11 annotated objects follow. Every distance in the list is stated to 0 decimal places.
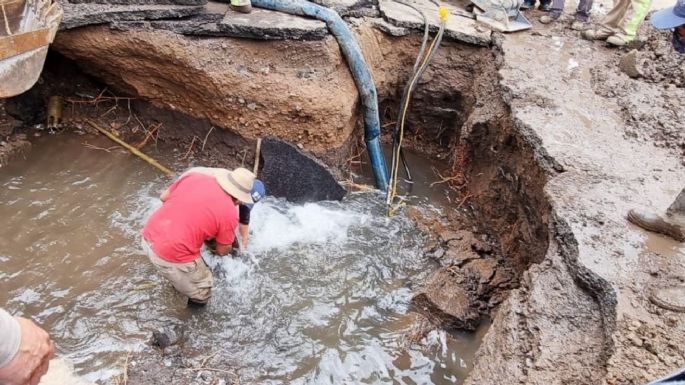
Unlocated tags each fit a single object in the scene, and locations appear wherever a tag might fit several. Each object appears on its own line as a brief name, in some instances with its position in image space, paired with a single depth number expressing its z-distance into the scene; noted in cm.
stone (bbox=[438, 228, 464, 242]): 512
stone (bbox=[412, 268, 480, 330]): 424
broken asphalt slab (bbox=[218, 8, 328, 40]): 512
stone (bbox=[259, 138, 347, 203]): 541
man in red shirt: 346
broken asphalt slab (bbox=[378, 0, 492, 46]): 605
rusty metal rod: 540
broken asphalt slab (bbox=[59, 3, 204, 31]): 489
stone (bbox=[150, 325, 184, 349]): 372
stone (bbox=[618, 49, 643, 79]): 582
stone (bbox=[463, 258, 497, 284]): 461
